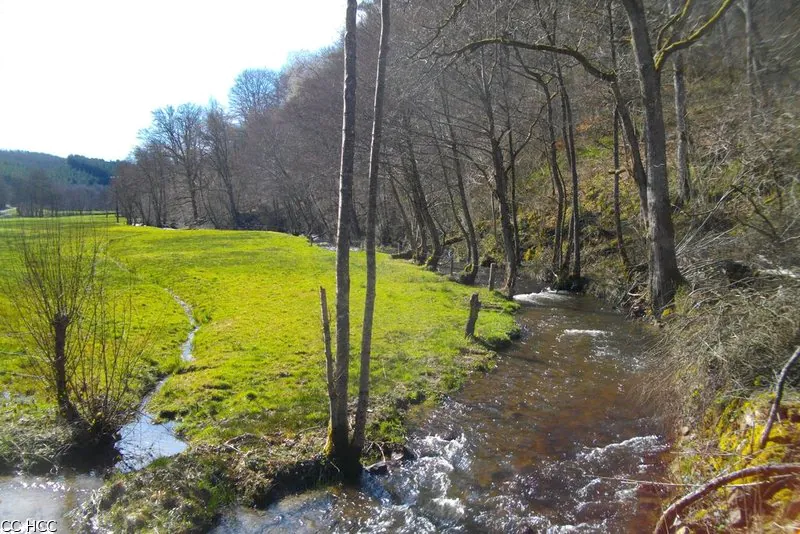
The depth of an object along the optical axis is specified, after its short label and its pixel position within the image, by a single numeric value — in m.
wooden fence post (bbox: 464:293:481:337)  12.38
